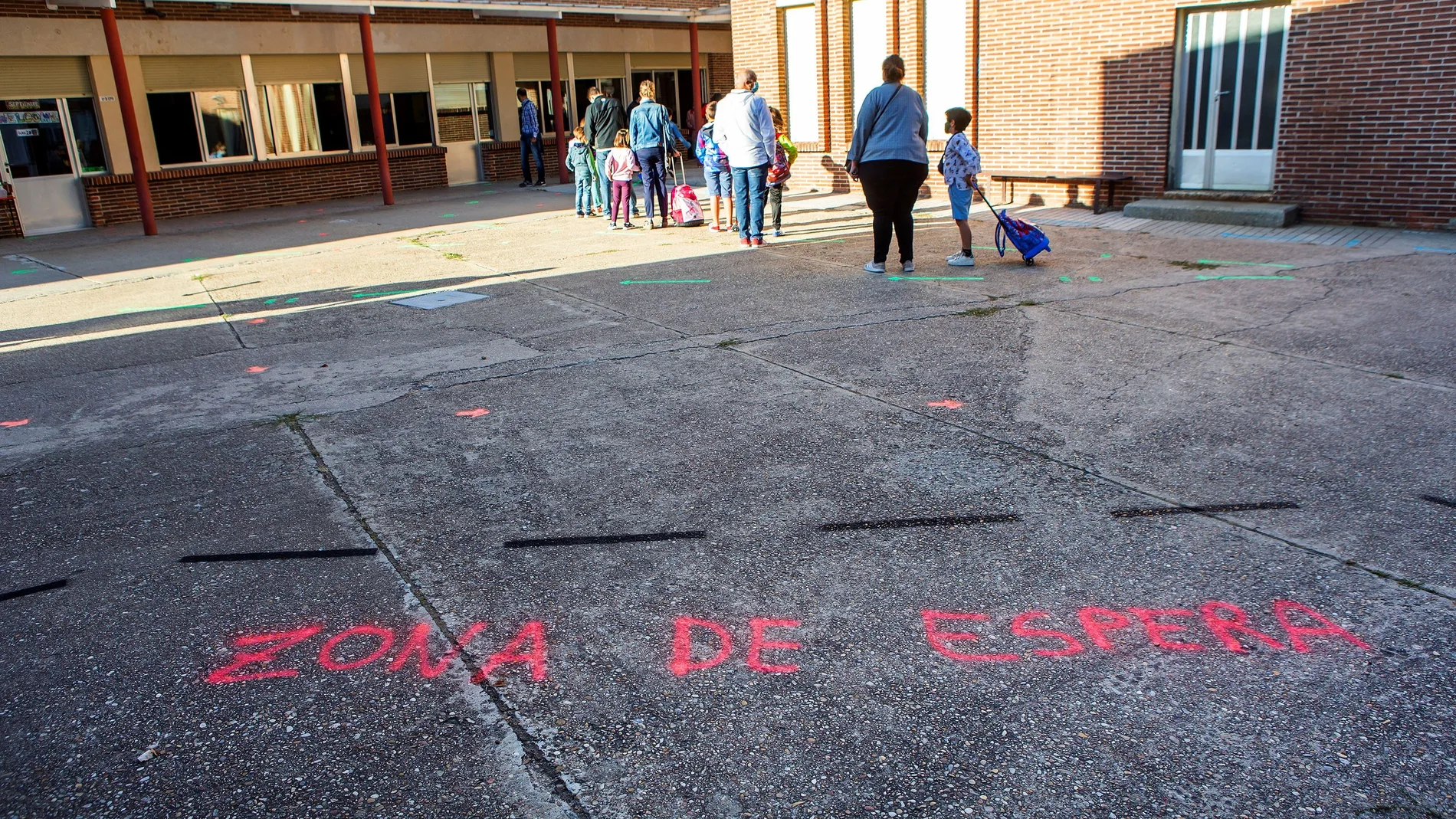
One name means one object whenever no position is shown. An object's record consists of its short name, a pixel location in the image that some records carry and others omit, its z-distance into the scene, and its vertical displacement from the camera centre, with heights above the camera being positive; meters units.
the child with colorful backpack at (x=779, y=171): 11.86 -0.39
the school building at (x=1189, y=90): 10.95 +0.33
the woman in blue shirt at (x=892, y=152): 8.96 -0.19
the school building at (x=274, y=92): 16.39 +1.22
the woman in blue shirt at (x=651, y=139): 12.53 +0.04
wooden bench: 13.49 -0.77
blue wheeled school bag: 9.59 -1.01
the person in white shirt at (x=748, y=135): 10.57 +0.03
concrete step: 11.63 -1.11
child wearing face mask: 9.36 -0.32
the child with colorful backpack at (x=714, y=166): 12.46 -0.32
